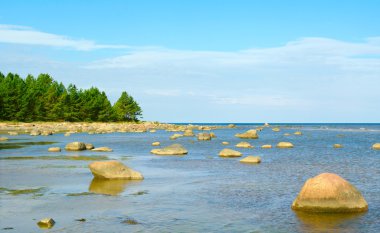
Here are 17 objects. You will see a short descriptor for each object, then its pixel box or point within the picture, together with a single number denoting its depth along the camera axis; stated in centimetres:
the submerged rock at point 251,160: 3869
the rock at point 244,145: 5989
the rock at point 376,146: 5959
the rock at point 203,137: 7827
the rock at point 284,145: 6008
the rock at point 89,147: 5181
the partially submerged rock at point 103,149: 5022
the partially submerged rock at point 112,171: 2653
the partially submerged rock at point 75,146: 5036
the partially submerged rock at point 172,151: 4659
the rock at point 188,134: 9115
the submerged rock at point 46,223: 1545
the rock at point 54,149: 4924
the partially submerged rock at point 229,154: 4441
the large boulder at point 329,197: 1812
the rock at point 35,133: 8650
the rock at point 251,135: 8525
